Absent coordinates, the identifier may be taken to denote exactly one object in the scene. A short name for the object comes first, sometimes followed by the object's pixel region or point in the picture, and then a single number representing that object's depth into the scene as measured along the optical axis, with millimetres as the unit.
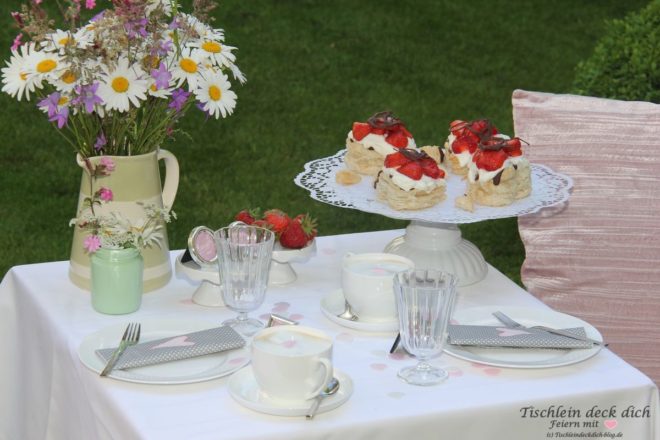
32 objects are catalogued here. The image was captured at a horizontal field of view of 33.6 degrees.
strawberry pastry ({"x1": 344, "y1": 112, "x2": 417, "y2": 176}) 2947
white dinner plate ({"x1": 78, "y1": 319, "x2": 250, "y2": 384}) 2104
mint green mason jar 2426
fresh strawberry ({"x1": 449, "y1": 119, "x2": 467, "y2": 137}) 3011
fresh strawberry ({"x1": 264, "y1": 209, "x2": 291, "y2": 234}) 2598
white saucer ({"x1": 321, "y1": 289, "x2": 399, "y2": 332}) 2377
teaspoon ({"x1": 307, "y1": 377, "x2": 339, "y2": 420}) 1959
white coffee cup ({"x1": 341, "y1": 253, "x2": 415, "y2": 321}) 2355
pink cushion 3141
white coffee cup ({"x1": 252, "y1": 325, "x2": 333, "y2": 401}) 1937
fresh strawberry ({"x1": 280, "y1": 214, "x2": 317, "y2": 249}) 2604
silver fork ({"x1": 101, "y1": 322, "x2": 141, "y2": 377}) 2116
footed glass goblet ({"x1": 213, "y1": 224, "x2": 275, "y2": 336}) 2252
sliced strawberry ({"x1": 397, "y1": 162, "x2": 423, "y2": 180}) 2678
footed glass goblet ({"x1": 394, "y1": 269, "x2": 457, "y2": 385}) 2070
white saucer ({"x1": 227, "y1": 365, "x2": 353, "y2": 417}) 1965
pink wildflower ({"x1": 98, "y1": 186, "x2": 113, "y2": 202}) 2449
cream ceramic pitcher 2504
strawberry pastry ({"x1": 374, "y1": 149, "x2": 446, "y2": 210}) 2662
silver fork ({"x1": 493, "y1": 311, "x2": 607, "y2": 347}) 2307
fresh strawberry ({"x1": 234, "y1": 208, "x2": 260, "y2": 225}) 2578
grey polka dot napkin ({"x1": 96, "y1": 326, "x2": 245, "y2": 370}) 2154
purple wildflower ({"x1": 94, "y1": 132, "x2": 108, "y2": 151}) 2478
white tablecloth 1997
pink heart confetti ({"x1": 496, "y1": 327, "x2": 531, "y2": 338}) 2317
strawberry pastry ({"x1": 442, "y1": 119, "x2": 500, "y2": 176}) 2959
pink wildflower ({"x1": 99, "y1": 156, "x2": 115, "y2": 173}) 2443
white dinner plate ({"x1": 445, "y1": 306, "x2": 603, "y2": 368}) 2227
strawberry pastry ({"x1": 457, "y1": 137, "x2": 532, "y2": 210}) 2703
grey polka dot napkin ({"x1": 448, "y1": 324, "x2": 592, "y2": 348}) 2277
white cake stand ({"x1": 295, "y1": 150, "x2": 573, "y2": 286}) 2652
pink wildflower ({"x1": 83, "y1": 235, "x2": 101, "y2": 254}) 2404
